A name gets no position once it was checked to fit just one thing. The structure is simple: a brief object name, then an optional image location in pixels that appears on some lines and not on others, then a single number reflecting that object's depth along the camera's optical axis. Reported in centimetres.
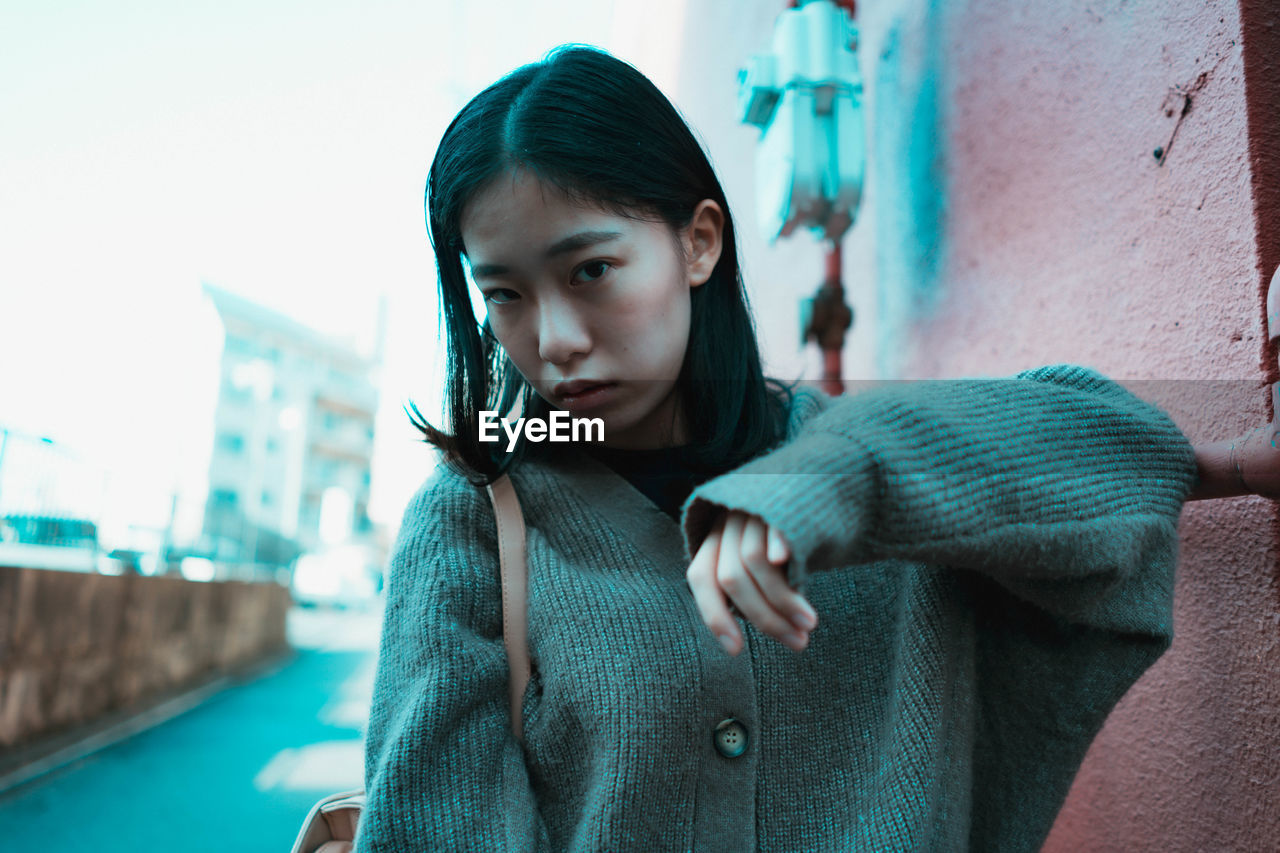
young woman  77
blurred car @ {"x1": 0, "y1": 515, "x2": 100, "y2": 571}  450
